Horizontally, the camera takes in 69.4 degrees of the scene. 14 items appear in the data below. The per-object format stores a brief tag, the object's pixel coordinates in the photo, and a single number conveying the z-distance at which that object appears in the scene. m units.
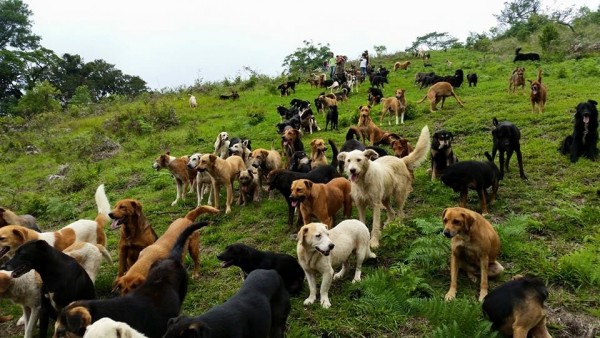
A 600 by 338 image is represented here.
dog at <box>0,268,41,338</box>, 5.79
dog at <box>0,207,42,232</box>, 8.06
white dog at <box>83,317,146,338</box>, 3.69
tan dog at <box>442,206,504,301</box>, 5.67
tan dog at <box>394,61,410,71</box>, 34.38
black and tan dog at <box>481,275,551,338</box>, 4.52
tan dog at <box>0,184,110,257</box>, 6.28
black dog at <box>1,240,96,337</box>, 5.22
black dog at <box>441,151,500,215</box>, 8.08
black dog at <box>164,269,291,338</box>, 3.68
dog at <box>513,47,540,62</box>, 29.12
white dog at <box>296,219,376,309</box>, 5.98
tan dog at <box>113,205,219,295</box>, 5.64
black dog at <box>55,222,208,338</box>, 4.23
